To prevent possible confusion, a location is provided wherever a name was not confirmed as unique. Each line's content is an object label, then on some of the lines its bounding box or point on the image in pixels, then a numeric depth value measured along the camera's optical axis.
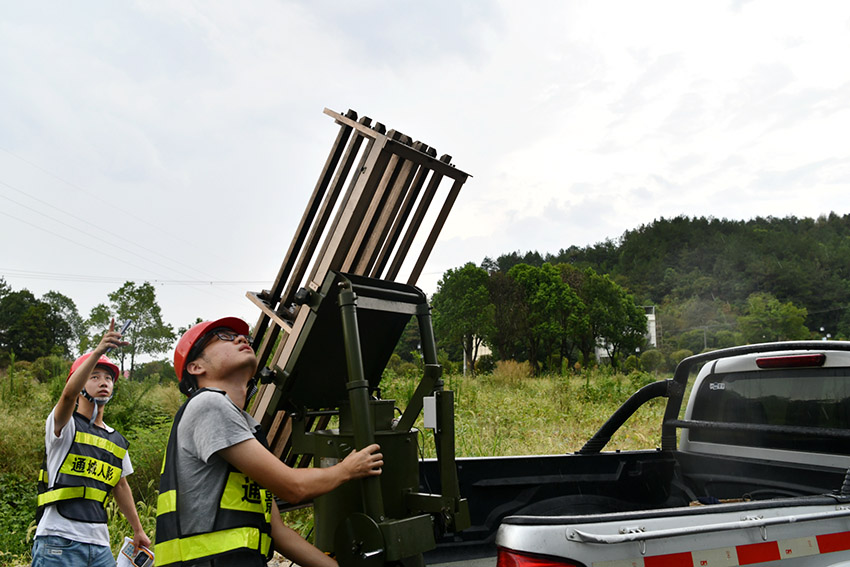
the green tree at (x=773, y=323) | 60.97
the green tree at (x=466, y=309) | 52.12
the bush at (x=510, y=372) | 17.91
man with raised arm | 3.45
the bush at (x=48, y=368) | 12.56
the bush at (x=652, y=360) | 42.47
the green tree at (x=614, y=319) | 58.84
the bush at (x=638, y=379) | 16.78
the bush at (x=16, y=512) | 7.05
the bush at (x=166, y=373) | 17.31
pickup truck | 2.20
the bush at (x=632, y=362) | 39.70
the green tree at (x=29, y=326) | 54.34
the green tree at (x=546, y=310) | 53.78
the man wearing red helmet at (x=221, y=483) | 2.05
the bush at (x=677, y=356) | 44.67
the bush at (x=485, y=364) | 39.93
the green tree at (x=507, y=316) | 54.03
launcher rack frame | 2.36
